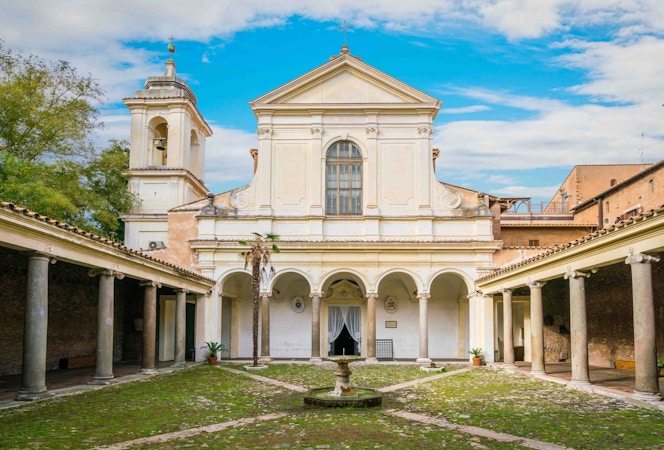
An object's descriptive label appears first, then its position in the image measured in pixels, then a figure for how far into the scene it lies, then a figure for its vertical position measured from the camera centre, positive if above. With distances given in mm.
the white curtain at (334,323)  28047 -1451
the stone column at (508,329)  22234 -1356
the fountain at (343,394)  13109 -2272
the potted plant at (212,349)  24422 -2305
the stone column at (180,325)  22172 -1214
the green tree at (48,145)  24797 +6482
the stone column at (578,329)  15859 -973
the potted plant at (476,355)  24453 -2502
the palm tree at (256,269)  21922 +724
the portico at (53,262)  12188 +513
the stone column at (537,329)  19172 -1164
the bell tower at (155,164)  30625 +6065
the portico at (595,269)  12805 +378
